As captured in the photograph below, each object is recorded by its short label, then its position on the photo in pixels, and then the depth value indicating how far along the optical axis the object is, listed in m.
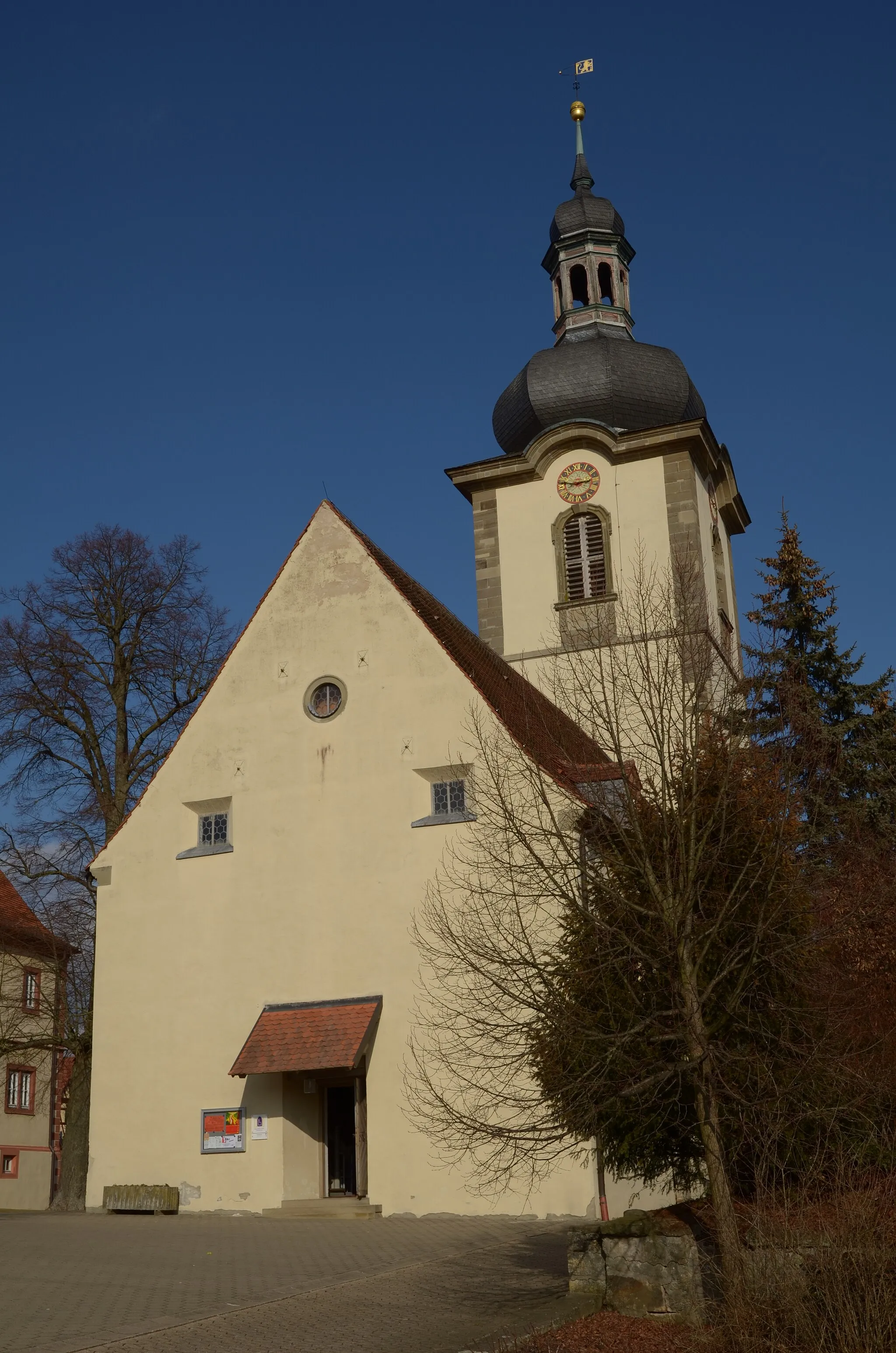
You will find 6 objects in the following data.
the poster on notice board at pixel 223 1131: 20.30
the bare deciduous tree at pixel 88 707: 26.80
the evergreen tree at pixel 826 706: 19.33
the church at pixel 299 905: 19.78
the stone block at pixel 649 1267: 10.49
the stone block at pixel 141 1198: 20.47
